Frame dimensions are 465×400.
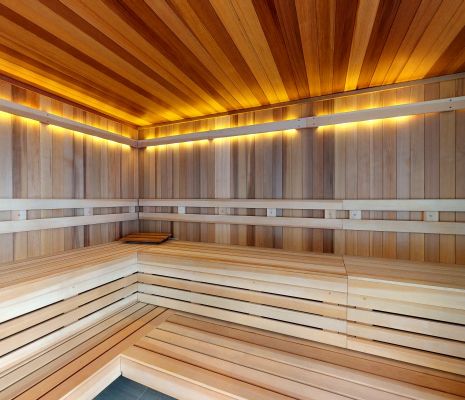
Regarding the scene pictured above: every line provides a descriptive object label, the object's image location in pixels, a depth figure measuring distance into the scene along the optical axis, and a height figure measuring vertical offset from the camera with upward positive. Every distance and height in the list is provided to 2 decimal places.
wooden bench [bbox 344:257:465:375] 1.28 -0.71
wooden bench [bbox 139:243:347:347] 1.52 -0.67
